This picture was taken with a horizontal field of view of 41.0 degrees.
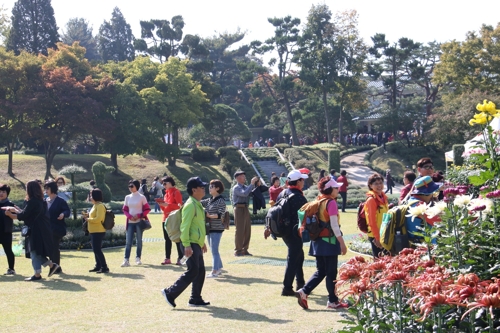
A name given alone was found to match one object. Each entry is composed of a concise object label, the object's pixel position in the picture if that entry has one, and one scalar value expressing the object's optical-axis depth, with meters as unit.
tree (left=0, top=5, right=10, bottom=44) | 47.94
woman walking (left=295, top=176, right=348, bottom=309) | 7.59
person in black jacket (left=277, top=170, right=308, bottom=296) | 8.34
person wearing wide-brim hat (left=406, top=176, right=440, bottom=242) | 7.54
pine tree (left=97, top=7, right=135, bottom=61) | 64.06
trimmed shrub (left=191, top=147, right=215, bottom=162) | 45.72
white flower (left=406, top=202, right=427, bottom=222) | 5.11
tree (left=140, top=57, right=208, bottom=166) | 40.53
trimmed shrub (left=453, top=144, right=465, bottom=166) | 28.95
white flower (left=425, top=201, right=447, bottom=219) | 4.81
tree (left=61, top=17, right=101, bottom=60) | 78.26
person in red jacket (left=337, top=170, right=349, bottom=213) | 21.27
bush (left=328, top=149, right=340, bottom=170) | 37.56
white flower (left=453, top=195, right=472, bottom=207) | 4.73
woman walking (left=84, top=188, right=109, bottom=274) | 10.93
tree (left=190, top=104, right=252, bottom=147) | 47.50
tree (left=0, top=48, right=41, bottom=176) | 34.34
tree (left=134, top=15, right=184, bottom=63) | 48.03
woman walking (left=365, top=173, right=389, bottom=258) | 8.19
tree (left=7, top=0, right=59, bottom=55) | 46.47
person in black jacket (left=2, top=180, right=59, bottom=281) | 10.22
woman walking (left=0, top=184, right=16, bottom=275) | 10.86
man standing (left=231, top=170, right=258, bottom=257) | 12.91
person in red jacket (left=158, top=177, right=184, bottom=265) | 11.51
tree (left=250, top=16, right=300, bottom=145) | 48.94
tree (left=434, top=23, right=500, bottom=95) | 42.34
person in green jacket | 7.99
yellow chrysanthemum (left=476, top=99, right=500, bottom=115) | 4.78
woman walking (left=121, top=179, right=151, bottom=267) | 11.52
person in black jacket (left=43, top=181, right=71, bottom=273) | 10.90
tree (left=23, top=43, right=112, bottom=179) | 35.00
